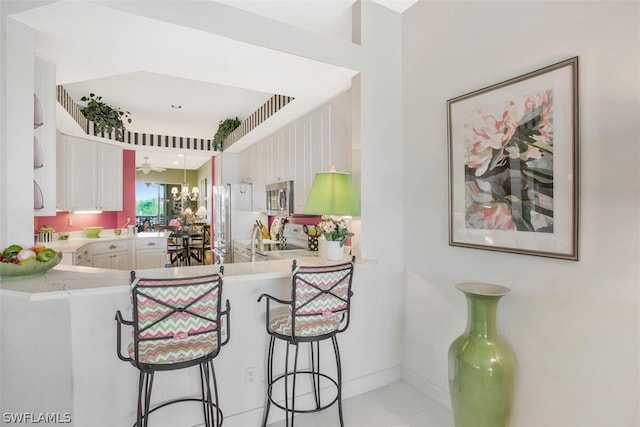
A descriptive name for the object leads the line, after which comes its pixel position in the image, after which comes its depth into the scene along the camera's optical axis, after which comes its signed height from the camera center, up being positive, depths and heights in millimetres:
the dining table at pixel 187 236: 6922 -545
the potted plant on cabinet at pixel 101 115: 3739 +1169
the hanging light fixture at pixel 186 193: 8124 +467
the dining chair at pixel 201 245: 7387 -821
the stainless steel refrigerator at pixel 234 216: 5281 -78
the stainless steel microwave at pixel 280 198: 3678 +165
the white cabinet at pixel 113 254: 4289 -619
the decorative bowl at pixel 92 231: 4559 -283
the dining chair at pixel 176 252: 7265 -949
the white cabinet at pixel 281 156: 3768 +705
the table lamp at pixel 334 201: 2160 +70
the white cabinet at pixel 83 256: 3573 -540
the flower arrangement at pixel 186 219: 7428 -179
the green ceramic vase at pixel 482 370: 1634 -840
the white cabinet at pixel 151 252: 5059 -660
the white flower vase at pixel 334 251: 2306 -291
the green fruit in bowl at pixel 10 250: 1593 -196
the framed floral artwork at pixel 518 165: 1516 +254
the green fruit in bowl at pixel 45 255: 1680 -234
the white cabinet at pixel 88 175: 4148 +528
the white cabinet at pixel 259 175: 4660 +567
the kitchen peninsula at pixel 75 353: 1550 -702
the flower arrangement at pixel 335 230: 2285 -136
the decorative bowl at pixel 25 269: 1564 -294
